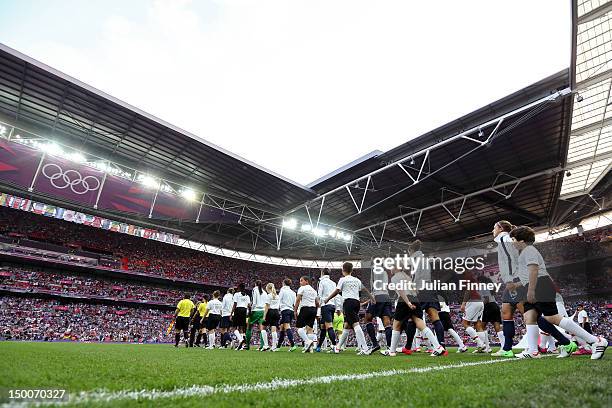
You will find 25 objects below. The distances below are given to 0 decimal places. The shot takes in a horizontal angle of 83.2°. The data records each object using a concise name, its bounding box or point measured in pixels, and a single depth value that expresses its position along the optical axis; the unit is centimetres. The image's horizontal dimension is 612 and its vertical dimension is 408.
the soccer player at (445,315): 796
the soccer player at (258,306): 945
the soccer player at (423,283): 622
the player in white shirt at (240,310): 1040
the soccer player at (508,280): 538
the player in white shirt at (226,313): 1109
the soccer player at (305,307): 823
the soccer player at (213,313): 1090
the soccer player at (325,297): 850
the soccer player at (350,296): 710
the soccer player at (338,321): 1215
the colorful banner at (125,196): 1855
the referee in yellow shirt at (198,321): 1202
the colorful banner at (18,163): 1620
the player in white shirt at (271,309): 920
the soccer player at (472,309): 804
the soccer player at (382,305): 818
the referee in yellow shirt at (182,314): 1118
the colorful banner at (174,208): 2000
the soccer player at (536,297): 450
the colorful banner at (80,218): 2289
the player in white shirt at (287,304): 915
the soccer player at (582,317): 1071
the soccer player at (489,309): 774
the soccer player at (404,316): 576
